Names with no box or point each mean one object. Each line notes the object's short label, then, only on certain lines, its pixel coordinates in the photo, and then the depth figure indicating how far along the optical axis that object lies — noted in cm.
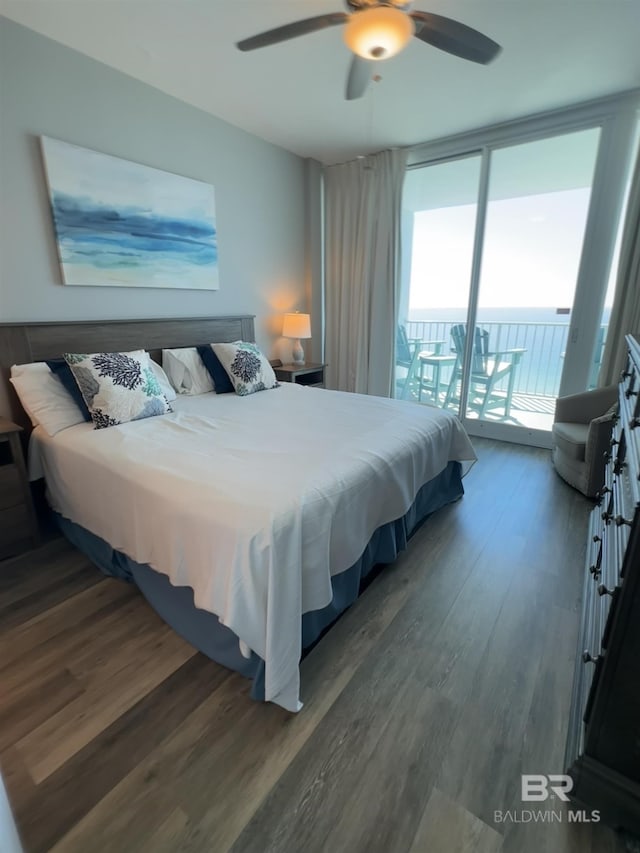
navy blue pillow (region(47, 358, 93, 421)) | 223
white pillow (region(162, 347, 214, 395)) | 291
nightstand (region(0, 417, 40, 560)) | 202
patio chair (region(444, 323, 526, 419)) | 399
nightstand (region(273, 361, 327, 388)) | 388
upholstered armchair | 253
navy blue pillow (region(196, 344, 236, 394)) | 303
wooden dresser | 93
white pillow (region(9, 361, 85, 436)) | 214
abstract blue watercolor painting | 240
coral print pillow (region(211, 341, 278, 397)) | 297
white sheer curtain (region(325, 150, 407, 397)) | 386
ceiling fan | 143
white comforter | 125
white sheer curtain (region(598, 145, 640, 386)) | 284
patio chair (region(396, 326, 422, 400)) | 445
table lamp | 393
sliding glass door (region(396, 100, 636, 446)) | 315
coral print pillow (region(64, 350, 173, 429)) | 213
